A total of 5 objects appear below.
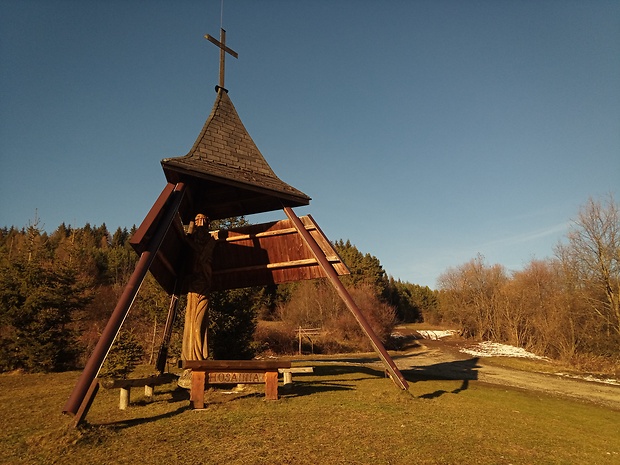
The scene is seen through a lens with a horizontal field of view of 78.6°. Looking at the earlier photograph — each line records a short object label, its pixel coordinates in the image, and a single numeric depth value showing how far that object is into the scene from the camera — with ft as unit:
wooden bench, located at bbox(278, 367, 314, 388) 35.81
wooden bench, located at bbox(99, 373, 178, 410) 25.96
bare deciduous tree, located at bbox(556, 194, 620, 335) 100.17
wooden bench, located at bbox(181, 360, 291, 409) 27.48
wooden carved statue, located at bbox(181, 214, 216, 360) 35.35
